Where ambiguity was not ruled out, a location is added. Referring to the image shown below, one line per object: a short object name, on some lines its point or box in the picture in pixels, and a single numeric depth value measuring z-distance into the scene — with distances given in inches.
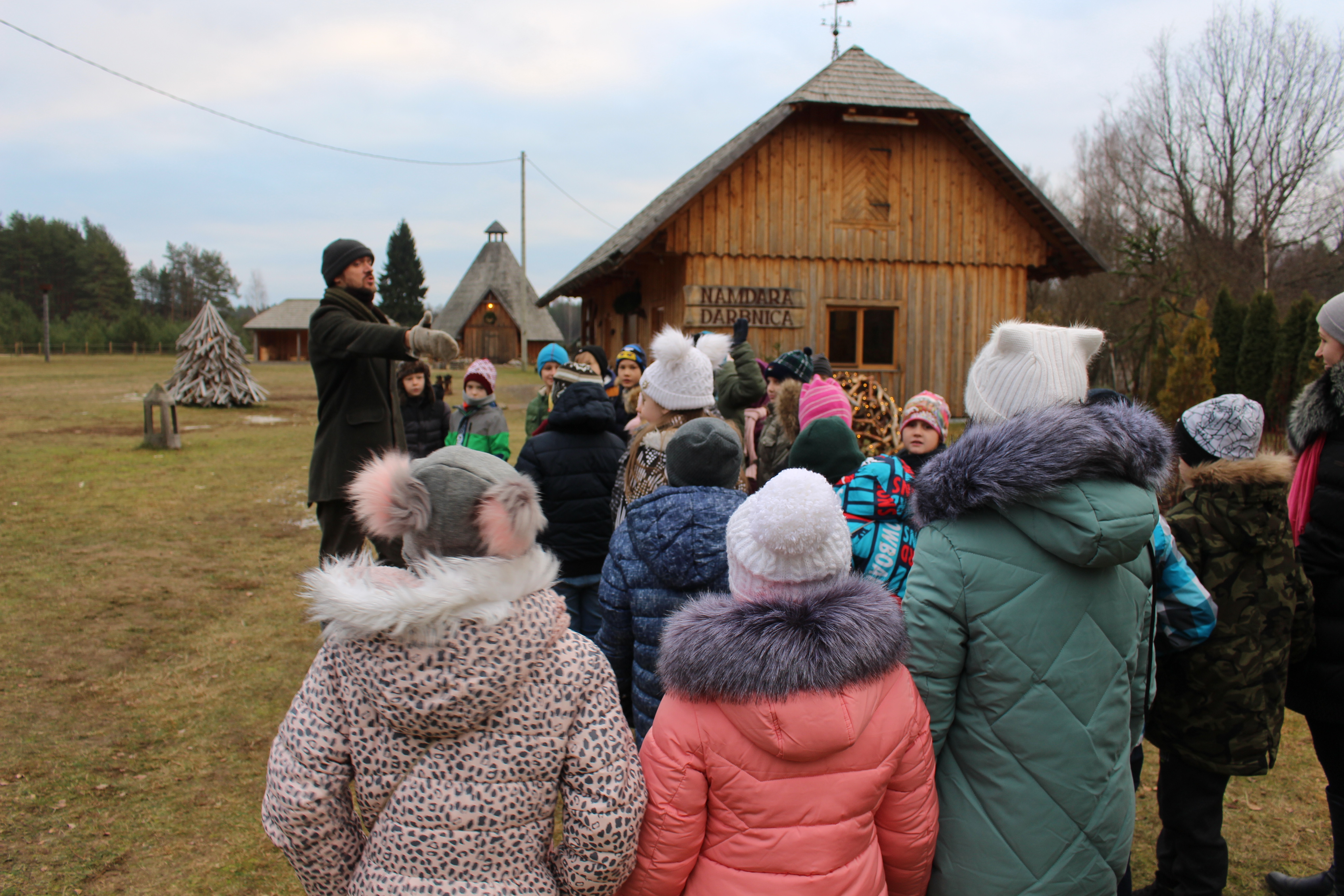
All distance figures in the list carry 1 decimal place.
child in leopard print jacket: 61.6
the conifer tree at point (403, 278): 2349.9
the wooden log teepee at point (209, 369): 881.5
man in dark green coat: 141.8
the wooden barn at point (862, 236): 508.1
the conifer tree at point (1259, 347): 648.4
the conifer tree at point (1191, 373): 517.3
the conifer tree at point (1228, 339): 681.6
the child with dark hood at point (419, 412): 246.2
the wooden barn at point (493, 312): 1952.5
